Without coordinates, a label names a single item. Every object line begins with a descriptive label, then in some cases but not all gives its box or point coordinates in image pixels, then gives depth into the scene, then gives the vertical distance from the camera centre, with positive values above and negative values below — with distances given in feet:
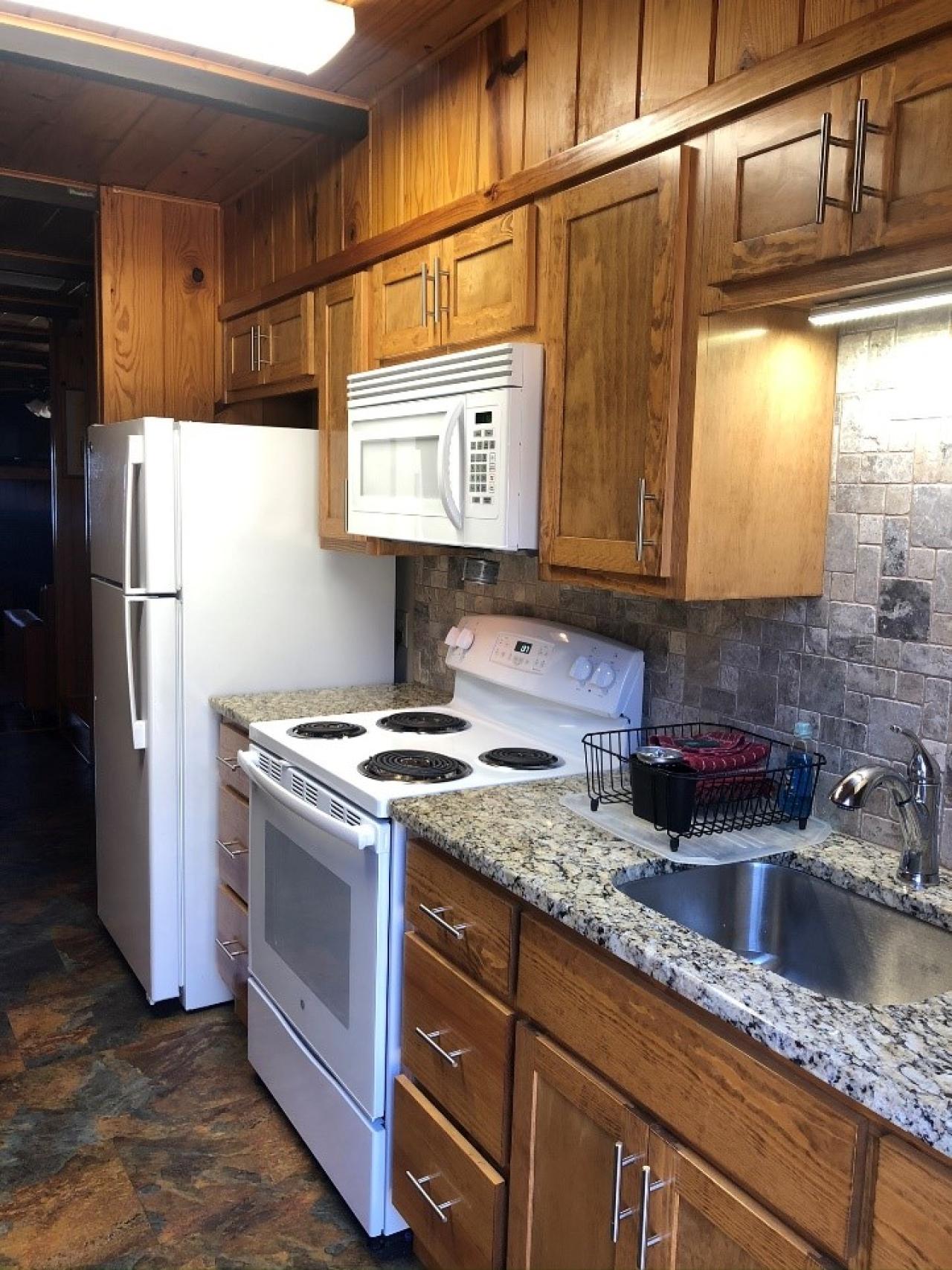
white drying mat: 5.53 -1.77
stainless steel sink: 5.00 -2.09
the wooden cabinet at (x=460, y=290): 6.88 +1.60
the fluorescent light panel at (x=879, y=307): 5.00 +1.08
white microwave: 6.72 +0.45
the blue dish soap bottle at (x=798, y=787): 5.94 -1.52
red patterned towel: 5.87 -1.35
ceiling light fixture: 6.47 +3.07
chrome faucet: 5.09 -1.43
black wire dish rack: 5.58 -1.54
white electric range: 6.52 -2.19
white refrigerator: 9.21 -1.07
